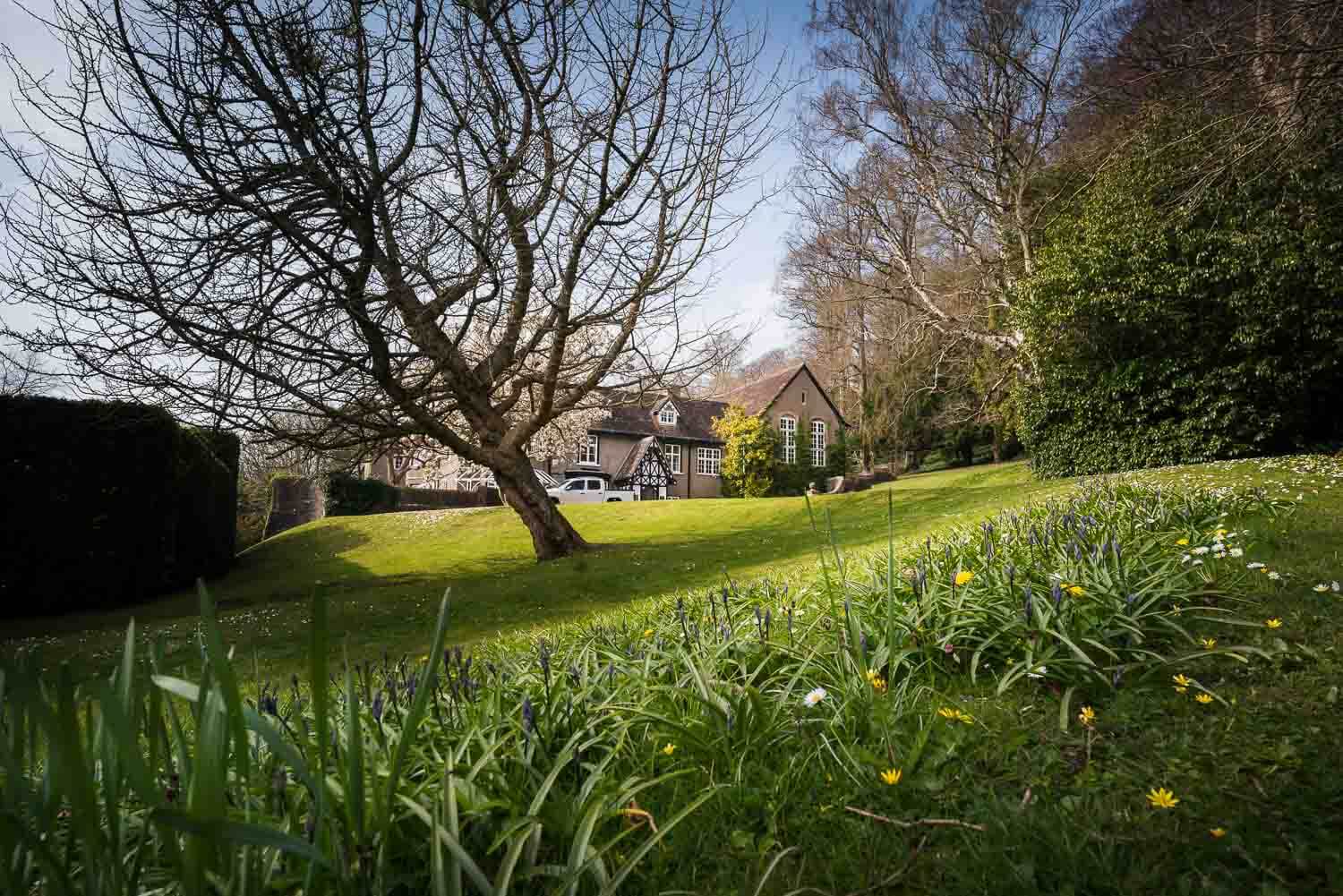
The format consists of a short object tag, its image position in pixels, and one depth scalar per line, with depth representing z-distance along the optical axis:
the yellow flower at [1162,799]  1.70
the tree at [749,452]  33.59
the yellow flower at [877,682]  2.46
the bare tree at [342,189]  6.93
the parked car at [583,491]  31.86
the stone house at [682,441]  37.09
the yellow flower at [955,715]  2.18
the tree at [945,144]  17.20
